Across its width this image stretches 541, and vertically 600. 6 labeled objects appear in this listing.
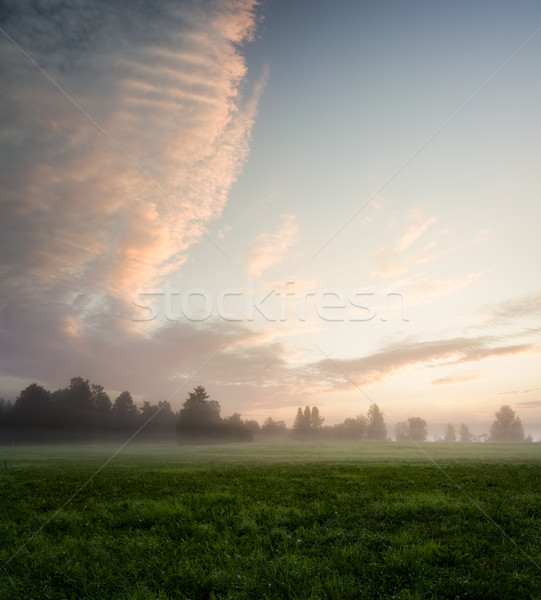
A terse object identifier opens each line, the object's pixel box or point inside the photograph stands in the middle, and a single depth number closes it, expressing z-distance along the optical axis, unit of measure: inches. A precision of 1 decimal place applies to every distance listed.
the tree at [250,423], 6207.7
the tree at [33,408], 5413.4
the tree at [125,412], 6087.6
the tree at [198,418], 5600.4
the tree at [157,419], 6440.5
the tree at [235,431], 5643.7
